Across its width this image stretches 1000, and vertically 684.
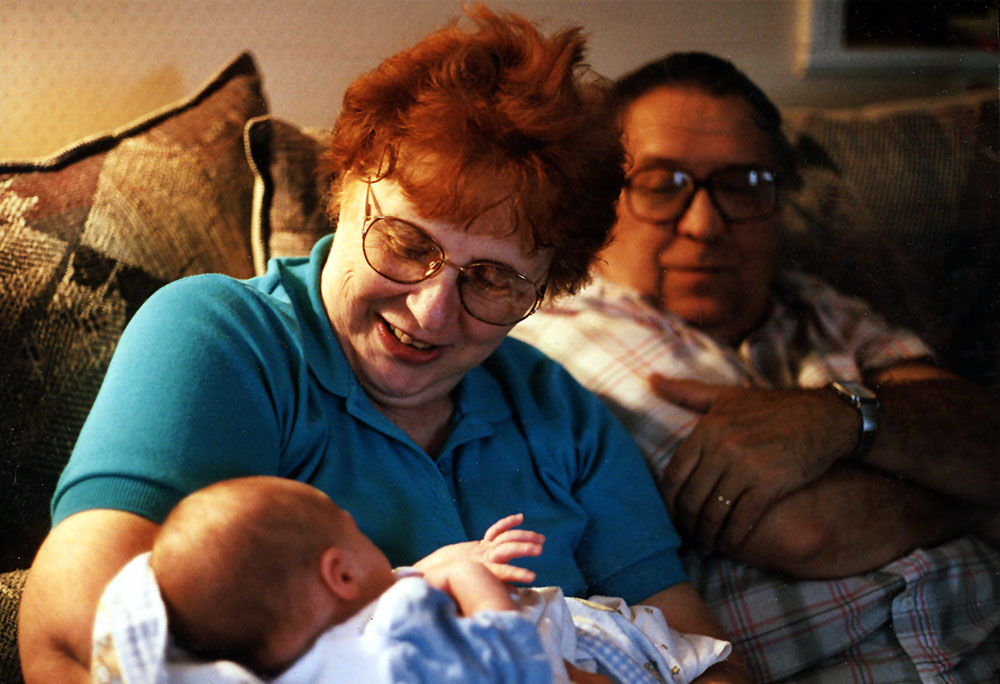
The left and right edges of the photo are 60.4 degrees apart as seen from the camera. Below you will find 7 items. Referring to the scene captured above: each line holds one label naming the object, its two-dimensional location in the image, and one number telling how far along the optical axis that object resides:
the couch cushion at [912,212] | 1.29
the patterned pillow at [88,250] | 0.81
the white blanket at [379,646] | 0.56
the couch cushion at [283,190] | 0.99
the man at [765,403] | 1.14
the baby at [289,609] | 0.56
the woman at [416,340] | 0.70
